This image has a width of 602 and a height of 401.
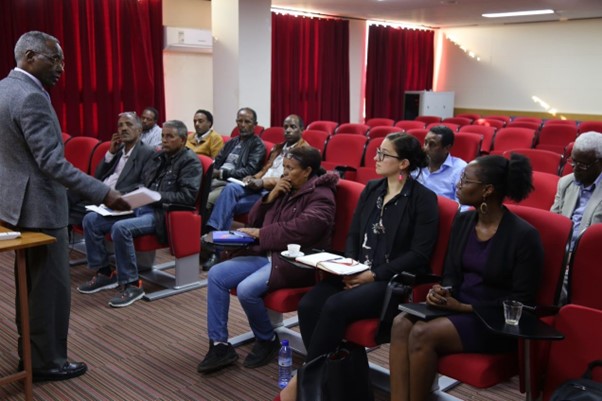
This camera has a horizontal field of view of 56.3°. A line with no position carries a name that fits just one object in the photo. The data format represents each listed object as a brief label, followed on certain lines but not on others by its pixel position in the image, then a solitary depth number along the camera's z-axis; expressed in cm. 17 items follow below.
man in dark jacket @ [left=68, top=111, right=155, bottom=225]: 439
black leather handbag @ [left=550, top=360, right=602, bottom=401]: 175
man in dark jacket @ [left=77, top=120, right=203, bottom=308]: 400
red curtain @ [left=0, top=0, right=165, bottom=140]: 740
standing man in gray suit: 260
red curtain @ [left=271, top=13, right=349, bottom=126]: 1080
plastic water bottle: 286
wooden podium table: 256
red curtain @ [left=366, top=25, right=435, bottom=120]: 1270
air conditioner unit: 870
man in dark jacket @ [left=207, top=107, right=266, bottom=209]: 535
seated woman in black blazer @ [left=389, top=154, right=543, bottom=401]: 219
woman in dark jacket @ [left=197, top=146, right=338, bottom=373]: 291
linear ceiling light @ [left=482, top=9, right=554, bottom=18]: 1094
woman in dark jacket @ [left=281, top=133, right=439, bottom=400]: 248
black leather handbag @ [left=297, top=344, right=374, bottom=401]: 232
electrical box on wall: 1315
